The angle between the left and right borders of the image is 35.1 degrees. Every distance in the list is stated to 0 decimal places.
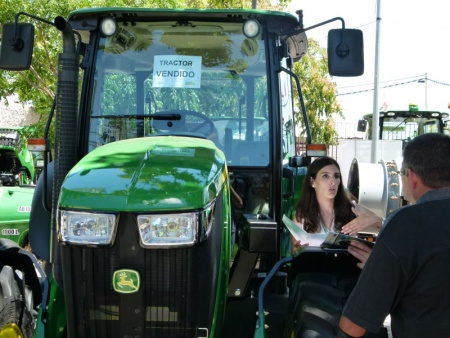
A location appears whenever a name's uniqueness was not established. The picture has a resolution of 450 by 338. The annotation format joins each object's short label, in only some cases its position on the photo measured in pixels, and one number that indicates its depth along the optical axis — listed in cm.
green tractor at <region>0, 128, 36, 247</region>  848
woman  499
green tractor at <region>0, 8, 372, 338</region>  306
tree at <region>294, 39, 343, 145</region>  2216
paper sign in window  431
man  271
